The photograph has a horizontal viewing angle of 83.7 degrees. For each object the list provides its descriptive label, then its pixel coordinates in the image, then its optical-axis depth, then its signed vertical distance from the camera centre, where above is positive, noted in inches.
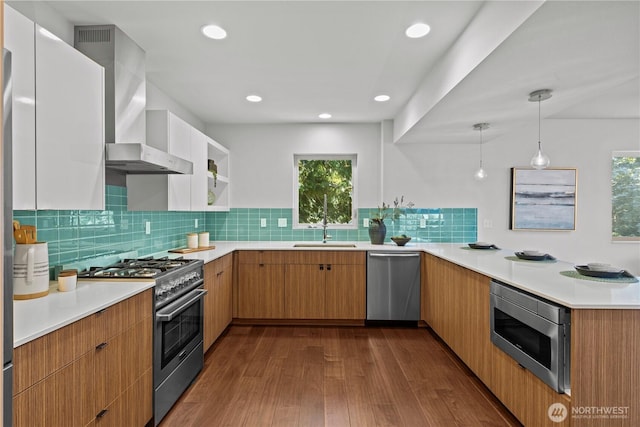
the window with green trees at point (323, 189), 185.8 +11.7
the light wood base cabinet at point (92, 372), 47.8 -26.0
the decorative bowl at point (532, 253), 106.1 -12.5
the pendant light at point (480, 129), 138.1 +33.1
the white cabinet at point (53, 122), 57.8 +16.6
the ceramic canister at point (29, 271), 64.7 -11.0
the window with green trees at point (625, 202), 173.3 +4.6
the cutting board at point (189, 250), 135.3 -15.2
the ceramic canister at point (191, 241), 145.6 -12.2
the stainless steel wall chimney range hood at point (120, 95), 81.9 +29.3
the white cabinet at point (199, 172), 130.0 +15.2
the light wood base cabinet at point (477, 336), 71.7 -35.5
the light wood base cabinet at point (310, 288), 153.7 -33.1
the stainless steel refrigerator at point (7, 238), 34.5 -2.6
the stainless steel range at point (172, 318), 82.6 -27.7
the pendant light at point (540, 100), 100.2 +32.9
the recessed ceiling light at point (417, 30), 86.9 +45.1
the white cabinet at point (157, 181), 108.5 +9.3
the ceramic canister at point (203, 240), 152.9 -12.4
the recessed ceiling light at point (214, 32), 88.3 +45.3
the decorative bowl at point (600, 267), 80.6 -12.9
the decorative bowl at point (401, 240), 161.6 -13.0
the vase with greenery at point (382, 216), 168.7 -2.3
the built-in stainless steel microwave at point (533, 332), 63.2 -24.5
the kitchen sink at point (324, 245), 160.6 -15.6
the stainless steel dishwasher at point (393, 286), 151.9 -32.0
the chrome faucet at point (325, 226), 172.1 -7.1
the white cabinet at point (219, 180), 160.2 +14.7
